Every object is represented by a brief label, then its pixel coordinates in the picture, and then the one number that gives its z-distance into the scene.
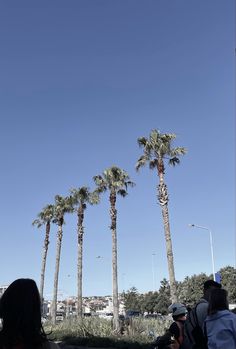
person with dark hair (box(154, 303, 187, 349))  5.62
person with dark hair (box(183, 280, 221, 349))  5.21
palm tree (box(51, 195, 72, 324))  44.75
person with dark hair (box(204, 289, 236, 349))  4.64
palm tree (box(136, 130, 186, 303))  29.90
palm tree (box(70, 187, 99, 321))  39.22
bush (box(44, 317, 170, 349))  23.84
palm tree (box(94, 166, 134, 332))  34.44
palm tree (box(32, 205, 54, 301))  49.67
